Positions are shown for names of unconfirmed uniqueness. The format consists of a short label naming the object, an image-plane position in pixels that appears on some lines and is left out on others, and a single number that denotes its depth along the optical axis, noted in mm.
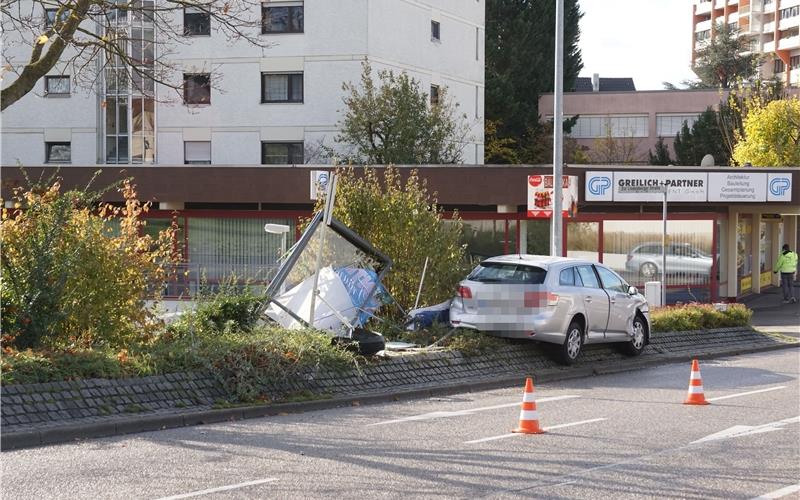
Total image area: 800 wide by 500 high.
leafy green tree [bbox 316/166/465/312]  19547
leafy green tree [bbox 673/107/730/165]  63188
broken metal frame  16359
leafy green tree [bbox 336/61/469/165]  38875
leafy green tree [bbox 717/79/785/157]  52022
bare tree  14883
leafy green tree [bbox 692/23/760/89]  89188
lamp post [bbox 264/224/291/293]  16016
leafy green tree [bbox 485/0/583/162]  62625
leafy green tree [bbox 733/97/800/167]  48344
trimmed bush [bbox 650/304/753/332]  23595
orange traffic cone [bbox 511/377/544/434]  11719
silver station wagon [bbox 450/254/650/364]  17734
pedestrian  36844
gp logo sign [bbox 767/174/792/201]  34138
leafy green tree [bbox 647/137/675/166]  64875
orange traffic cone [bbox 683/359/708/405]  14461
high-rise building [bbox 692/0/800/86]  108000
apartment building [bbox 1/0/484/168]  41250
